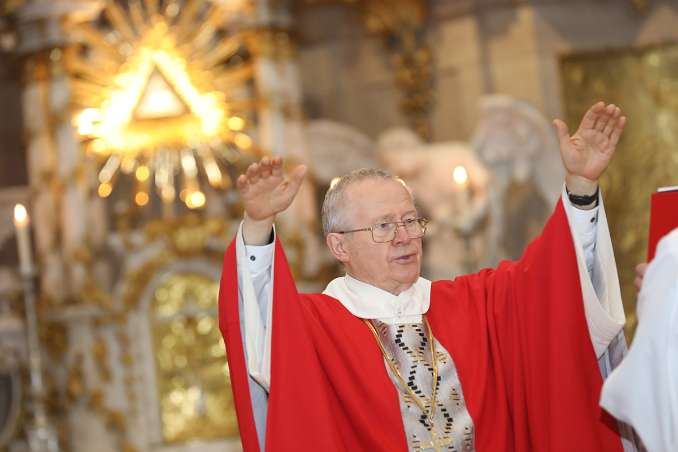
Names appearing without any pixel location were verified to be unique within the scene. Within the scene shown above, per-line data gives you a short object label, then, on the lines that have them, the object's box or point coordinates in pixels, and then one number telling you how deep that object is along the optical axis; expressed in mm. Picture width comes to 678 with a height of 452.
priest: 8273
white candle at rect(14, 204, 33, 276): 13133
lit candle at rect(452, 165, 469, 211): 17844
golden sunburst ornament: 19437
